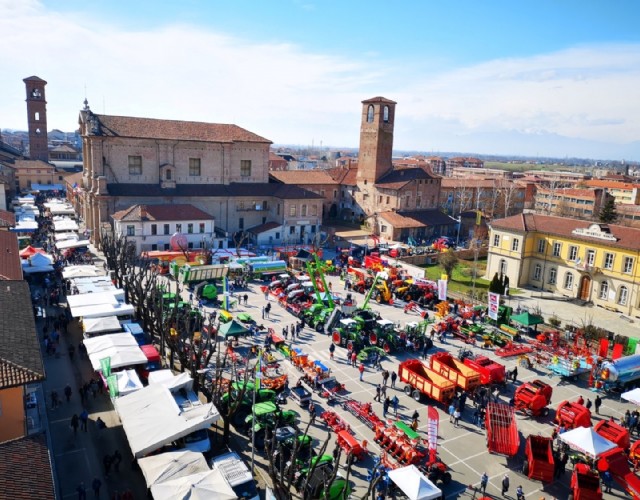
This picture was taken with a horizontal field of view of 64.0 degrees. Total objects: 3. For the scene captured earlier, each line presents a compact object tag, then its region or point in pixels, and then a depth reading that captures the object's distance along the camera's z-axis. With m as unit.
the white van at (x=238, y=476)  16.97
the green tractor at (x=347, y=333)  31.57
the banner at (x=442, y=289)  37.92
